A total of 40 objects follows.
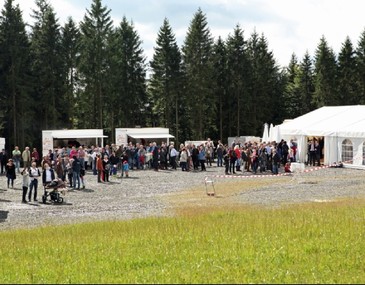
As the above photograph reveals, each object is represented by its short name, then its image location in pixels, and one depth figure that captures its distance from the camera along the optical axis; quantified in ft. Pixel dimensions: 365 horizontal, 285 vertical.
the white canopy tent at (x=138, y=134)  121.80
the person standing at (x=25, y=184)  62.75
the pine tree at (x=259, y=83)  186.50
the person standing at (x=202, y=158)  99.79
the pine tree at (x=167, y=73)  175.01
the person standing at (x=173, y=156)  102.53
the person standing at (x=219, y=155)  106.52
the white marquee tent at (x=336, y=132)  97.45
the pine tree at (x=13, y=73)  143.74
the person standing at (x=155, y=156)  99.81
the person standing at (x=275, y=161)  91.81
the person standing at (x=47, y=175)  63.16
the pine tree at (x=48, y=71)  154.20
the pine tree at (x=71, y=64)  165.17
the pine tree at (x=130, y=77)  179.22
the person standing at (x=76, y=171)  73.61
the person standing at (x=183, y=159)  98.53
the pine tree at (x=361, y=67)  193.06
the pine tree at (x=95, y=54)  167.84
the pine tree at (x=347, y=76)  192.44
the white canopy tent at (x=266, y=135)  124.15
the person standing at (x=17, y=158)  99.09
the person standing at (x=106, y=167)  82.78
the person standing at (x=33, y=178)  63.21
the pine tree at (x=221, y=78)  182.39
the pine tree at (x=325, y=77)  191.93
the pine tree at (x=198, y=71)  173.88
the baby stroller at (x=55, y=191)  62.08
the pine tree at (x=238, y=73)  183.01
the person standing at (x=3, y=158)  99.40
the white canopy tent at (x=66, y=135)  115.85
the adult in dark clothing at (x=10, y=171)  74.76
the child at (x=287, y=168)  92.48
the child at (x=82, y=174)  74.67
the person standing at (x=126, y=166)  89.15
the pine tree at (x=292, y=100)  205.64
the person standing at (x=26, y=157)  95.02
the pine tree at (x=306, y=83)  207.72
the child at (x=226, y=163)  92.17
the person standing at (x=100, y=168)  81.85
